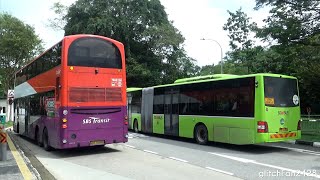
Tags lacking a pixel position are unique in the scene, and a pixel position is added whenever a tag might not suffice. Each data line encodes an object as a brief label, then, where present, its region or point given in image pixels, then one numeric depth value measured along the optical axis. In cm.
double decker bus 1336
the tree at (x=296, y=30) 2008
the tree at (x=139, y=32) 4119
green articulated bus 1367
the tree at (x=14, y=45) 3656
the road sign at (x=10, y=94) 3098
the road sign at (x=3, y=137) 1195
